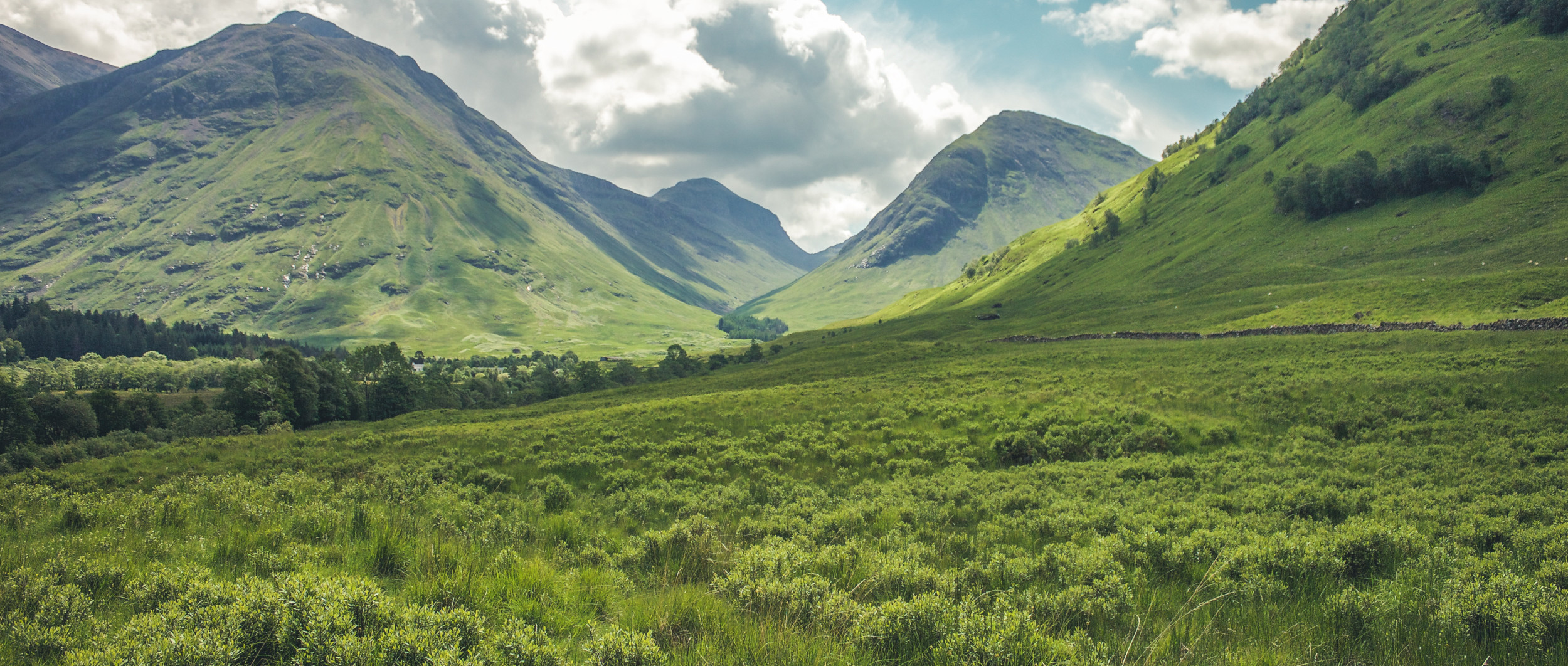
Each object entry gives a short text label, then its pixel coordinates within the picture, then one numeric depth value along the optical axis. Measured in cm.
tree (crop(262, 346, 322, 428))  8850
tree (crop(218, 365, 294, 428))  8200
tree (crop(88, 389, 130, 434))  8419
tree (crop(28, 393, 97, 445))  7650
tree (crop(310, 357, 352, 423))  9550
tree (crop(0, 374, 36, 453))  6944
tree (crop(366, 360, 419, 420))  10194
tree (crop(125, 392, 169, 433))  8681
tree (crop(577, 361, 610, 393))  12081
